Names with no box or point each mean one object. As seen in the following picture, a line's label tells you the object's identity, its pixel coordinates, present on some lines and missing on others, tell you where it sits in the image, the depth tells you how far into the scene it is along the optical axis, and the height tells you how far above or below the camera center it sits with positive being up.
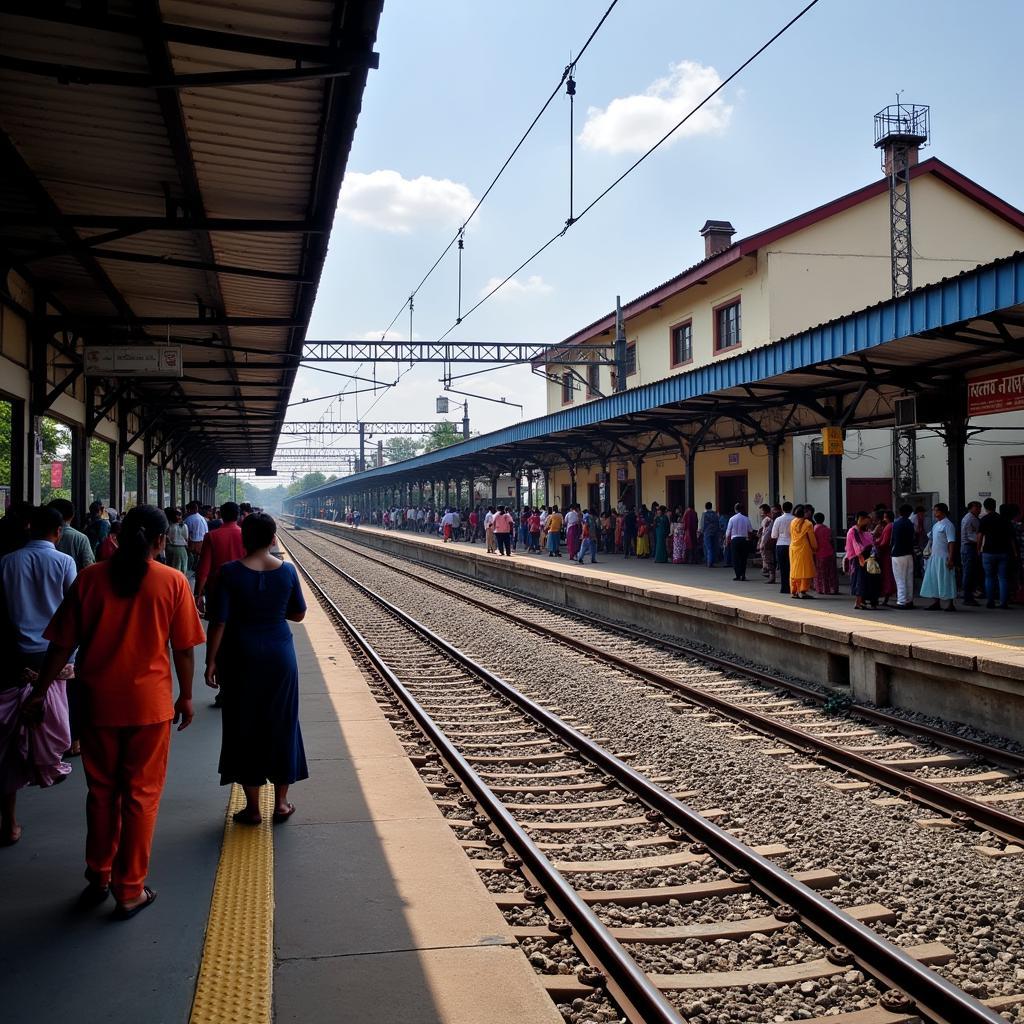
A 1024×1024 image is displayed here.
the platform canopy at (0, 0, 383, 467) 5.28 +2.55
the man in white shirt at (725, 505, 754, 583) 17.30 -0.55
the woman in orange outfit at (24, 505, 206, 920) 3.92 -0.73
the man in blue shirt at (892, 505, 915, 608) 12.71 -0.65
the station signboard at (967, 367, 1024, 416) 11.79 +1.42
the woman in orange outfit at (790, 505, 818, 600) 14.02 -0.66
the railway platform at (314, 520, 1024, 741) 8.18 -1.36
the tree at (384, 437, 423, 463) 121.95 +7.86
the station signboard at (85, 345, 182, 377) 11.96 +1.85
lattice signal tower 22.81 +7.84
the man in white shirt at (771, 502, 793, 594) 14.84 -0.53
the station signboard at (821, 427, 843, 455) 15.68 +1.08
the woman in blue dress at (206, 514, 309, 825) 4.78 -0.73
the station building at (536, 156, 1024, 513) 21.86 +4.99
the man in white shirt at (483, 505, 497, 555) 27.38 -0.55
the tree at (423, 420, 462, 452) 65.41 +5.51
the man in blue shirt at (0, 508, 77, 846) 4.66 -0.62
